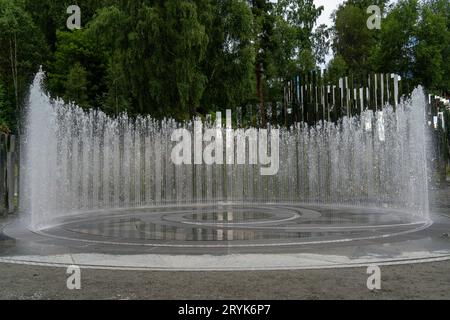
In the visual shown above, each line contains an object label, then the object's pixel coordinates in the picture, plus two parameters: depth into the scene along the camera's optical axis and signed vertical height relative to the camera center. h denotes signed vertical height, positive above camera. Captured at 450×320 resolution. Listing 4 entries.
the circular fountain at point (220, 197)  8.84 -0.87
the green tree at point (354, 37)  52.03 +13.33
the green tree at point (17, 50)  42.16 +10.29
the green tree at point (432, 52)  43.53 +9.79
